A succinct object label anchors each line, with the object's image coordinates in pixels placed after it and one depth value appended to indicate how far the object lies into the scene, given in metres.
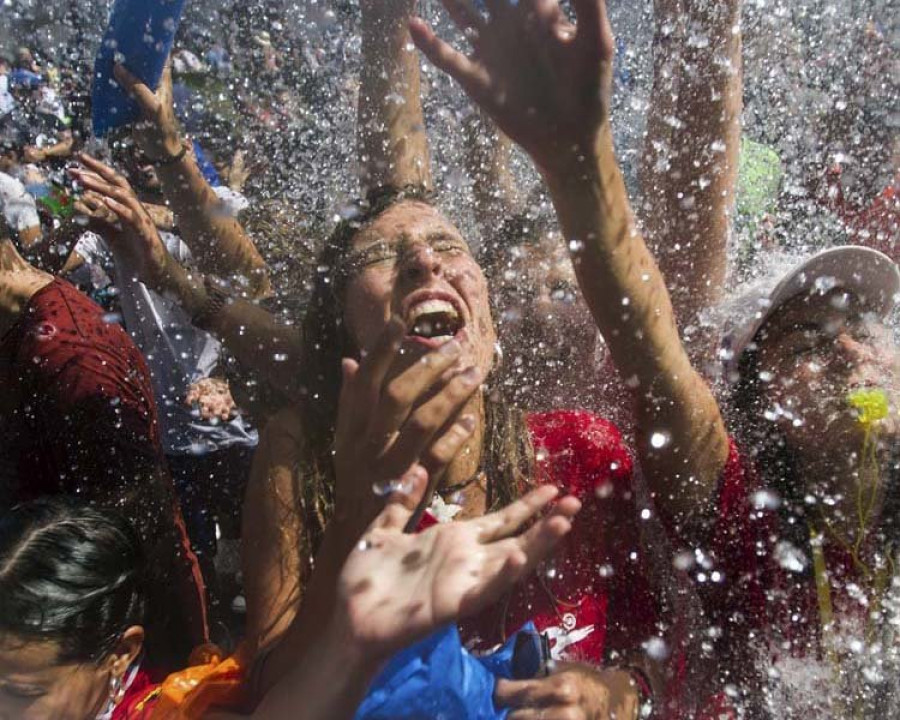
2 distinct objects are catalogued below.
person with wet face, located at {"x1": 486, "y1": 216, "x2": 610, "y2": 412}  1.56
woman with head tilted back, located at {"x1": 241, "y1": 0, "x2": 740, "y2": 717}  0.97
